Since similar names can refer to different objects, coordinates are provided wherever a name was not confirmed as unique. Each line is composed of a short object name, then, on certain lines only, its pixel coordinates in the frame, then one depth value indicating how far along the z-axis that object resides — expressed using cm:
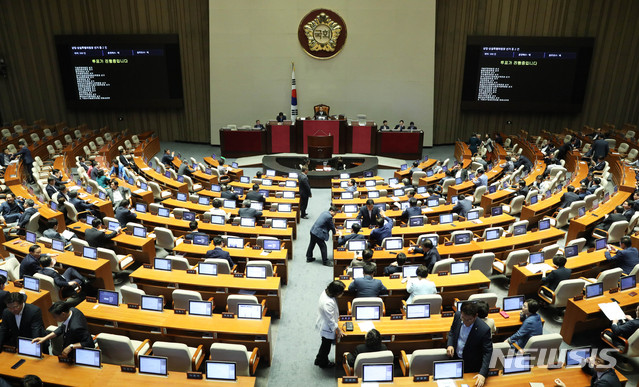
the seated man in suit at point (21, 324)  538
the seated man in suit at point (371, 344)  503
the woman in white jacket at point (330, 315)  554
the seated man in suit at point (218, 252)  771
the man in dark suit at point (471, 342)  468
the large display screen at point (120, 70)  1942
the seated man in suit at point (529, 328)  555
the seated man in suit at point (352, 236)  827
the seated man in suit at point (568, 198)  1054
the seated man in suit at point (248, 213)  999
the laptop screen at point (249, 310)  611
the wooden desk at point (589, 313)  638
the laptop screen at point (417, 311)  610
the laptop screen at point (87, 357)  504
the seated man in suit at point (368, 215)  967
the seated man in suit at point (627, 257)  744
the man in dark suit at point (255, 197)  1104
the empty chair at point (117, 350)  532
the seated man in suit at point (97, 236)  851
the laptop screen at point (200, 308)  615
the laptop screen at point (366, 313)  601
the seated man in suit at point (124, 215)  955
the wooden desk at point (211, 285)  700
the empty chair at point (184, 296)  641
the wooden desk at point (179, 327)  586
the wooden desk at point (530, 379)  474
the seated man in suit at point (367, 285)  658
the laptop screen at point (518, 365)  489
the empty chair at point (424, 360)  505
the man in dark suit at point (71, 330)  507
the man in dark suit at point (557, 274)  698
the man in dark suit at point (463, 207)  1047
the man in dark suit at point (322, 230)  894
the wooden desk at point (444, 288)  697
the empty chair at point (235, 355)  518
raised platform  1502
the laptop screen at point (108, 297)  638
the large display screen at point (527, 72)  1864
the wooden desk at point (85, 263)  753
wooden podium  1703
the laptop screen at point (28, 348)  520
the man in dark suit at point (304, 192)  1149
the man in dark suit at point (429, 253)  760
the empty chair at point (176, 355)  525
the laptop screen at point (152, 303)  625
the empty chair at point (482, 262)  775
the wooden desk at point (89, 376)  484
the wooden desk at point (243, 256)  806
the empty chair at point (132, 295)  643
